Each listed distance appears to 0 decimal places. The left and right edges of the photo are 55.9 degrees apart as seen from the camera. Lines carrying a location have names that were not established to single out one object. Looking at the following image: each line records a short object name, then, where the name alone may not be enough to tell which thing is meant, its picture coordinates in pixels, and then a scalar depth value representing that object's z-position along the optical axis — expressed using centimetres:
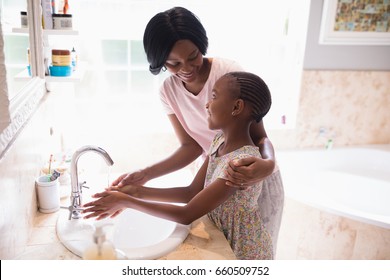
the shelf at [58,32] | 137
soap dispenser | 61
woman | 112
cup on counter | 117
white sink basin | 97
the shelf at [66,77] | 113
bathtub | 262
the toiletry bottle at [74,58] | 165
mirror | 78
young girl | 105
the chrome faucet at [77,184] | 107
